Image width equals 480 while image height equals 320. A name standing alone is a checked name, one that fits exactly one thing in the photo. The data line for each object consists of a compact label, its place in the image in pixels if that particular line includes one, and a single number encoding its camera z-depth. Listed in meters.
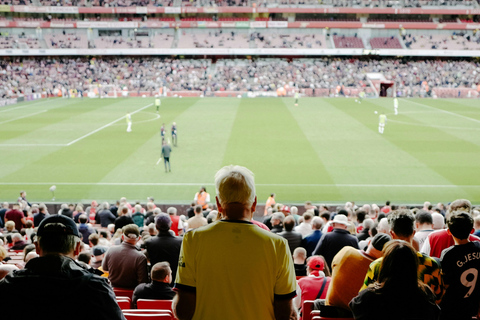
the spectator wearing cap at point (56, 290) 2.85
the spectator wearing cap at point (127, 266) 6.67
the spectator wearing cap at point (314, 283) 5.82
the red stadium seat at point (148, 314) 4.45
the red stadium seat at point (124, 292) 6.55
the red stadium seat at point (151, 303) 5.34
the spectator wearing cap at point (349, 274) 4.46
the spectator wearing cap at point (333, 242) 7.39
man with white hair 3.14
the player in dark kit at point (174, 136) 26.42
